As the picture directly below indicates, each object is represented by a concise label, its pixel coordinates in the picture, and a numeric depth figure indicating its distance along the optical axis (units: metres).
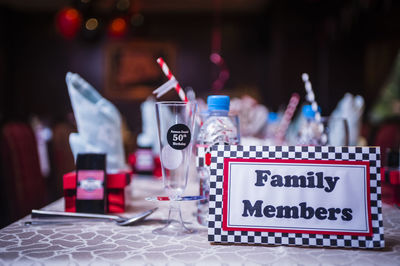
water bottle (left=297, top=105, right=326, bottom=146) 1.20
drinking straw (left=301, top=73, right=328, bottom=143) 1.01
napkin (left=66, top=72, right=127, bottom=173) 1.02
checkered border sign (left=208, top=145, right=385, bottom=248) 0.65
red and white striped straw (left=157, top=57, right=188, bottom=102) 0.82
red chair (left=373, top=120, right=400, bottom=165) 2.30
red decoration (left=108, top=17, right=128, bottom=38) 4.32
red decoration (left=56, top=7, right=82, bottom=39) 4.12
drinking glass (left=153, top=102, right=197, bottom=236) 0.71
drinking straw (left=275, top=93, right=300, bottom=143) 1.97
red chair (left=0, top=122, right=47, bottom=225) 1.32
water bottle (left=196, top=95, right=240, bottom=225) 0.79
